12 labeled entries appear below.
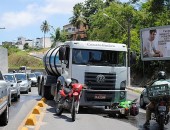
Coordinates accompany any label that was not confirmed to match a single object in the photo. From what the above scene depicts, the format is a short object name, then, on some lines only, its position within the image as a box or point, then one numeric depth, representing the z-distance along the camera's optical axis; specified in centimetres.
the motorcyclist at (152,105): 1143
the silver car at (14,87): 2049
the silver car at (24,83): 2761
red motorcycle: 1310
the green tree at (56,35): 12299
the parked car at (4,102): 1028
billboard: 4119
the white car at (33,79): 4047
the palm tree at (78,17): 9938
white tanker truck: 1511
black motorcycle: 1088
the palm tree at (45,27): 15625
